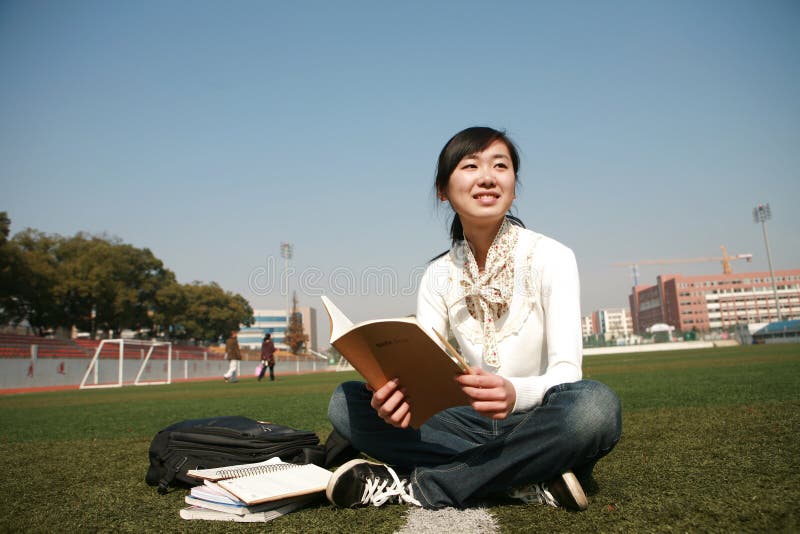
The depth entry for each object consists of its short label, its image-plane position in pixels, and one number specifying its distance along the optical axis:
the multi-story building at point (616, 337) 50.53
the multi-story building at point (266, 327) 127.62
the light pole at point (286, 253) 60.28
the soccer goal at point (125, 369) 25.56
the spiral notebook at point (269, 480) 1.98
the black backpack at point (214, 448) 2.63
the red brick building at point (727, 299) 122.69
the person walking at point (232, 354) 20.60
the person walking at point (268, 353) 20.86
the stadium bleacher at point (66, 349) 23.15
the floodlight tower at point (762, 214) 61.74
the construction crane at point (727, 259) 126.07
